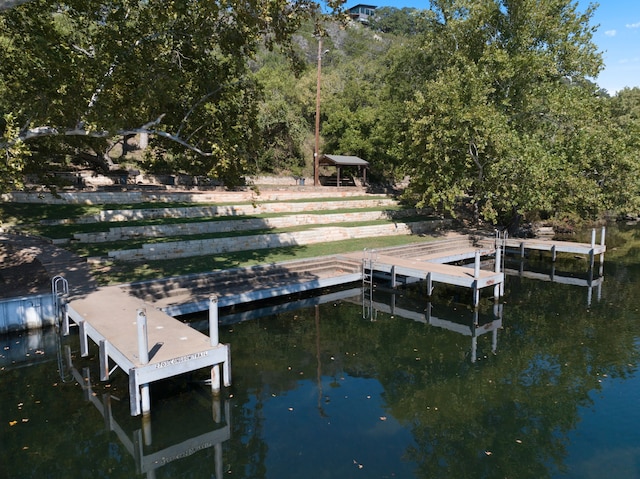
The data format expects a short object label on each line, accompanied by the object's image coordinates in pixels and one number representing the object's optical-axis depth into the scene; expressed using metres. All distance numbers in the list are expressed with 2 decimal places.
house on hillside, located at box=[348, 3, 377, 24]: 181.07
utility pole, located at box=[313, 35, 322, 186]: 38.91
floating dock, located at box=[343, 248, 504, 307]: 17.06
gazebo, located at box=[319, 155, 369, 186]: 38.41
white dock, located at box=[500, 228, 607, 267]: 23.95
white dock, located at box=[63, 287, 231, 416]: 8.46
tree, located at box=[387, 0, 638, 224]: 24.83
